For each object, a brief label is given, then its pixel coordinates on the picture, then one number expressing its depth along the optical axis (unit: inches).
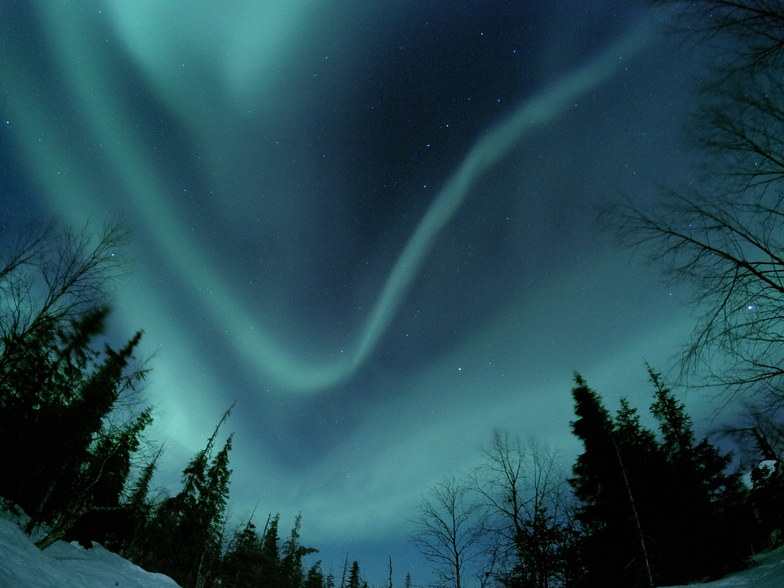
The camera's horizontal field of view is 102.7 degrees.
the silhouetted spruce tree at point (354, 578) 1959.2
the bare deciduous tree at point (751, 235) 128.2
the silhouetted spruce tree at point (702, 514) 506.0
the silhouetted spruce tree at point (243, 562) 1375.5
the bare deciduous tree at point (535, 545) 542.0
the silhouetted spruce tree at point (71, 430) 571.5
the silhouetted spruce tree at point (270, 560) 1536.7
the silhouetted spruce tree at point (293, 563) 1702.8
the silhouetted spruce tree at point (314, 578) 1852.9
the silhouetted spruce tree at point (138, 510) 610.5
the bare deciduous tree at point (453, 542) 625.2
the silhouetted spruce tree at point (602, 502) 561.0
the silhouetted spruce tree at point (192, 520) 1062.4
